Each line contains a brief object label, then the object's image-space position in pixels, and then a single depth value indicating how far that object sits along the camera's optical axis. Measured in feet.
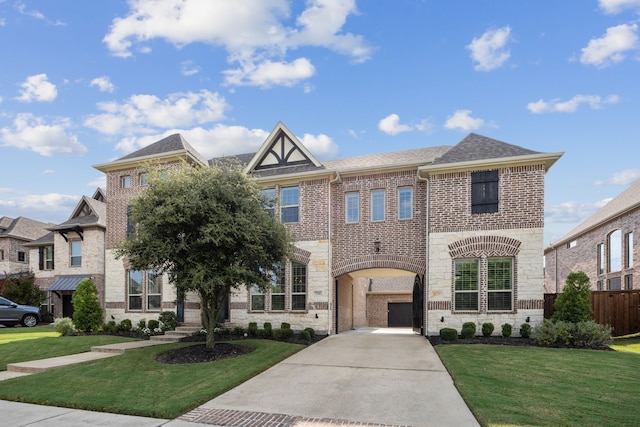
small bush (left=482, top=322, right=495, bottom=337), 44.47
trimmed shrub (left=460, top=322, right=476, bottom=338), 44.29
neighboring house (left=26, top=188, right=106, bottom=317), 70.90
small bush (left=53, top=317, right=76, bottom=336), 53.78
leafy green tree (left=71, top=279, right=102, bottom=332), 55.36
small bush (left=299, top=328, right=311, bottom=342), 46.80
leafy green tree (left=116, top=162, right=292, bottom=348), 33.65
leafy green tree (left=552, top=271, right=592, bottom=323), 41.65
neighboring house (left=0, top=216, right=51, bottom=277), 99.45
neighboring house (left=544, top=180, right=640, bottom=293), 66.13
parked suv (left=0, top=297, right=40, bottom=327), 67.51
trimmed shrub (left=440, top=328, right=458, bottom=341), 43.68
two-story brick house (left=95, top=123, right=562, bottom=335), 45.70
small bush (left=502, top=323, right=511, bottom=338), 44.09
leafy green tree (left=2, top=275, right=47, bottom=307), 78.59
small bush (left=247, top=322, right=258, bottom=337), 50.88
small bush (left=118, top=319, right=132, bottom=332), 56.71
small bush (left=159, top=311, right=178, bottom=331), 53.52
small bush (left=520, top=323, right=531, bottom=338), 43.68
